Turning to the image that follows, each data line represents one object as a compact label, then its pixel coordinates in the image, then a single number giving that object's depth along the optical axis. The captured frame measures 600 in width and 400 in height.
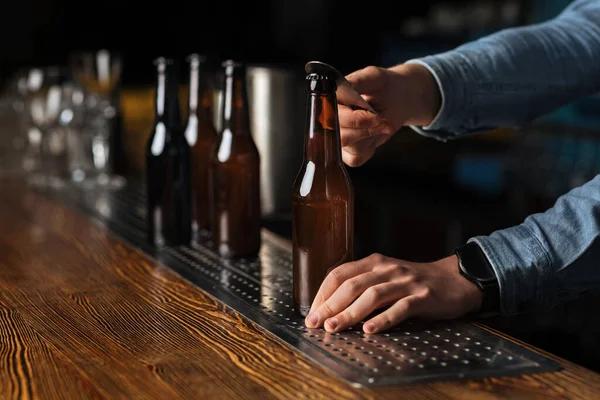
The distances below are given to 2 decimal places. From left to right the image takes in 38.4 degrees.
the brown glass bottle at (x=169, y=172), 1.36
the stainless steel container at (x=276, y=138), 1.74
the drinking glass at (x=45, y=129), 2.12
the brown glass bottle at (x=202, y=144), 1.44
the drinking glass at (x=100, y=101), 2.13
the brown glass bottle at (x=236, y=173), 1.25
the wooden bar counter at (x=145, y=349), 0.74
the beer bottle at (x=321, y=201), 0.93
